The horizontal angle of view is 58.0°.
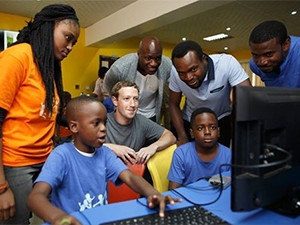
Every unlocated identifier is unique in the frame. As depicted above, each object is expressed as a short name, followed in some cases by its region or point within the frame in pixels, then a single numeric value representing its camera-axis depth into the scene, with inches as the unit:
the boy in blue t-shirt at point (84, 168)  39.4
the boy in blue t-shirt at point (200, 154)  56.7
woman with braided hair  41.7
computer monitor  26.4
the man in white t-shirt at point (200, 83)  62.2
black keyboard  29.3
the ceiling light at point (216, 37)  280.2
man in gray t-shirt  71.2
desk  30.3
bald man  86.7
